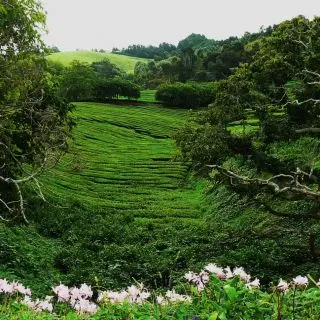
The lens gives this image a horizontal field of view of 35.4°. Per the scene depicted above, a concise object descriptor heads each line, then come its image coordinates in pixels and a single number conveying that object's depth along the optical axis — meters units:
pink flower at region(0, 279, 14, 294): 5.27
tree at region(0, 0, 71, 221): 13.48
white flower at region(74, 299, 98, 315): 5.00
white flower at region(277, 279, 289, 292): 4.25
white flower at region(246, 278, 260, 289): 4.63
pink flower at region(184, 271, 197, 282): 4.79
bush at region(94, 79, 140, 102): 91.81
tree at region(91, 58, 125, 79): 134.38
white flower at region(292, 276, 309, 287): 4.43
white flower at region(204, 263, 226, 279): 4.45
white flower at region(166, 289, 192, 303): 5.20
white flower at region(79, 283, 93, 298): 5.05
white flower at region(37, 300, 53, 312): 5.29
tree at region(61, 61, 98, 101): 89.38
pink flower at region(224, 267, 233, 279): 4.57
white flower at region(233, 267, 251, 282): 4.60
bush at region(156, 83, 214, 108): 89.06
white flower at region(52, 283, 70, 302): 4.98
